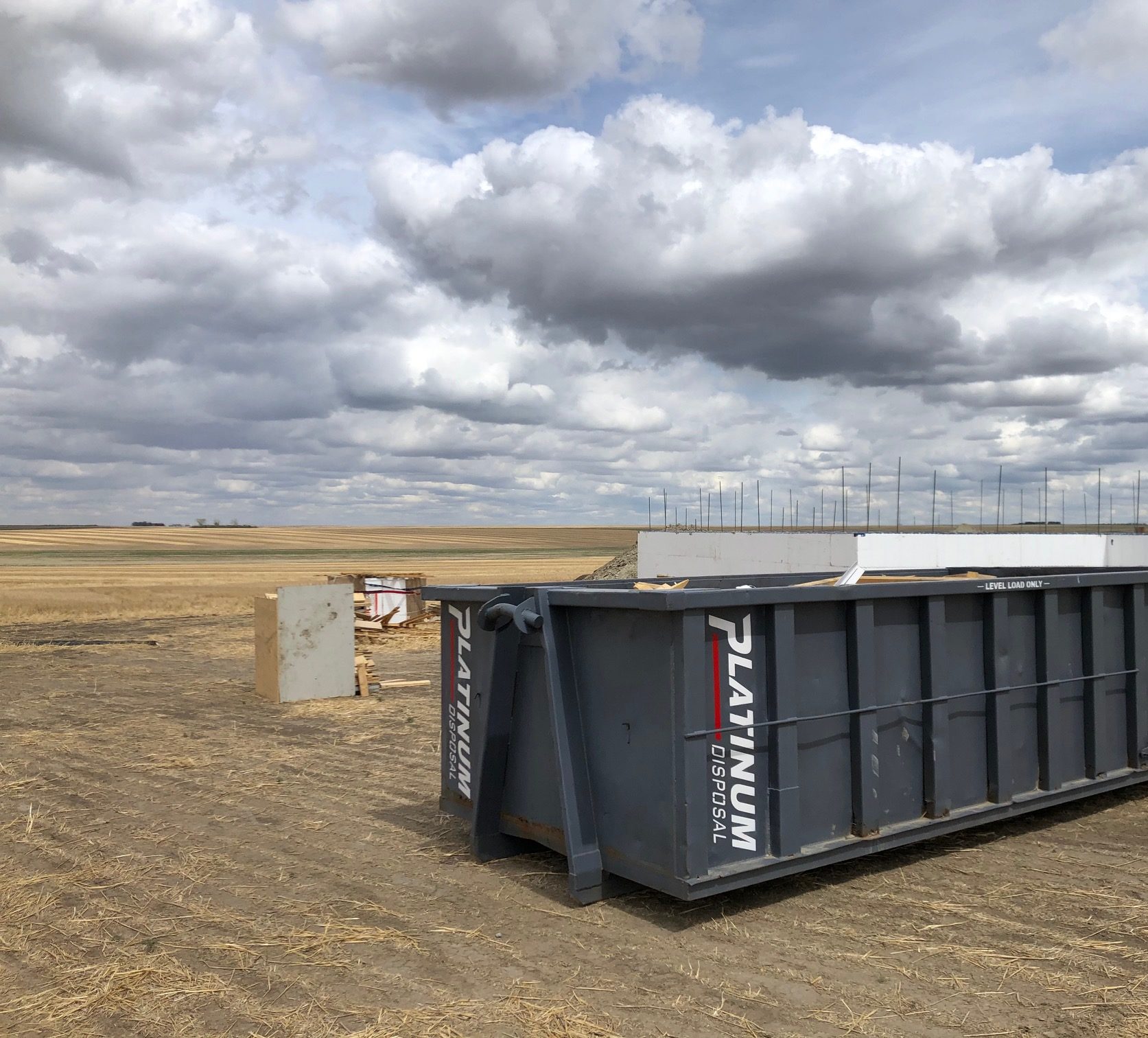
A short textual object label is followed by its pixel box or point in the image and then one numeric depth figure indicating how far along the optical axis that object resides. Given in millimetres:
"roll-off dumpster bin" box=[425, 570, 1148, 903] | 5645
